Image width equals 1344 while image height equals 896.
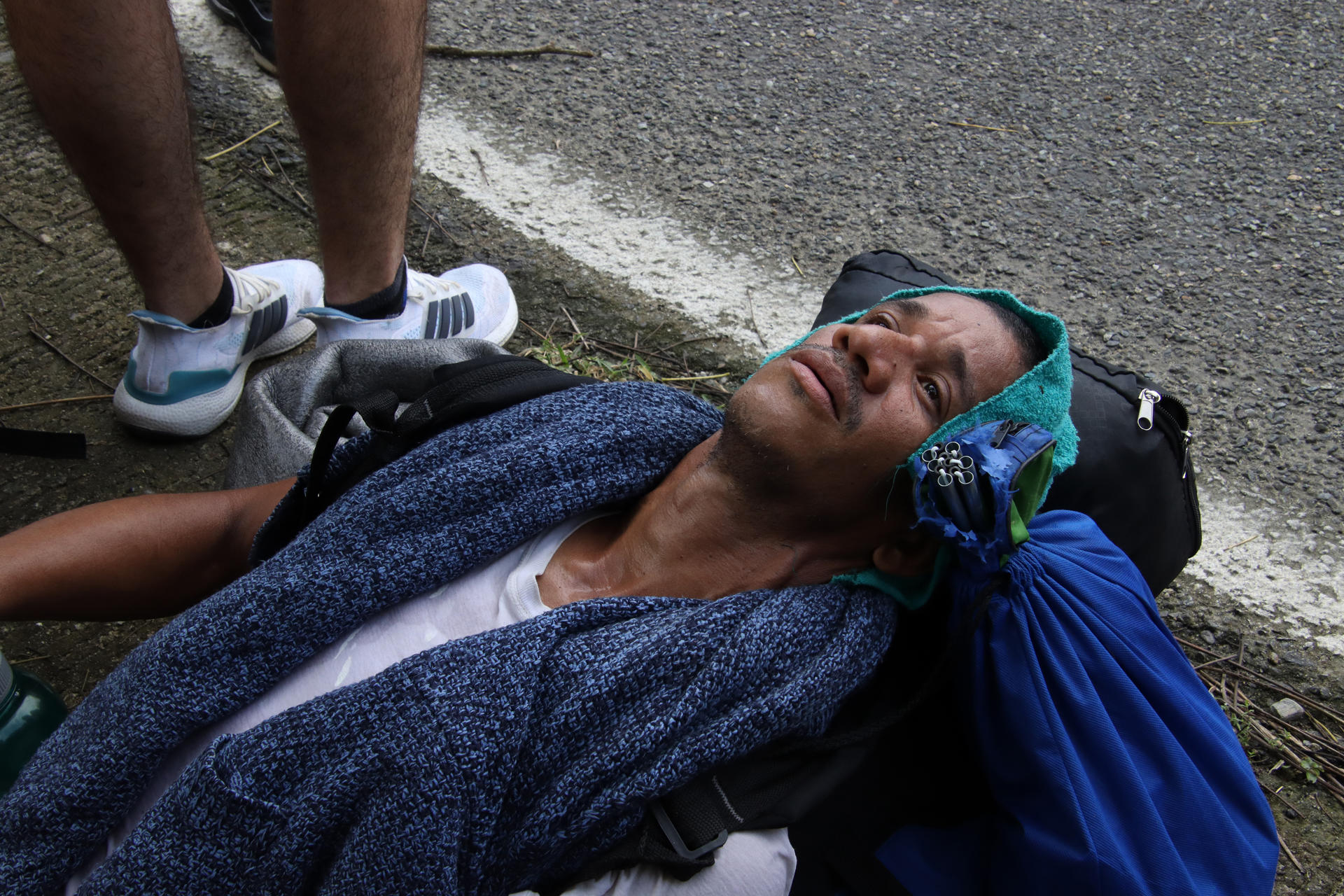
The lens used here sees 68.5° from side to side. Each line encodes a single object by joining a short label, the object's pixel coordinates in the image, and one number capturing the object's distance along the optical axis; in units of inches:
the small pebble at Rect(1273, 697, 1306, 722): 81.1
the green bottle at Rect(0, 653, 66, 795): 67.9
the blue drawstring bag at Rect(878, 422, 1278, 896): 51.1
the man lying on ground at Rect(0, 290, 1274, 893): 52.4
